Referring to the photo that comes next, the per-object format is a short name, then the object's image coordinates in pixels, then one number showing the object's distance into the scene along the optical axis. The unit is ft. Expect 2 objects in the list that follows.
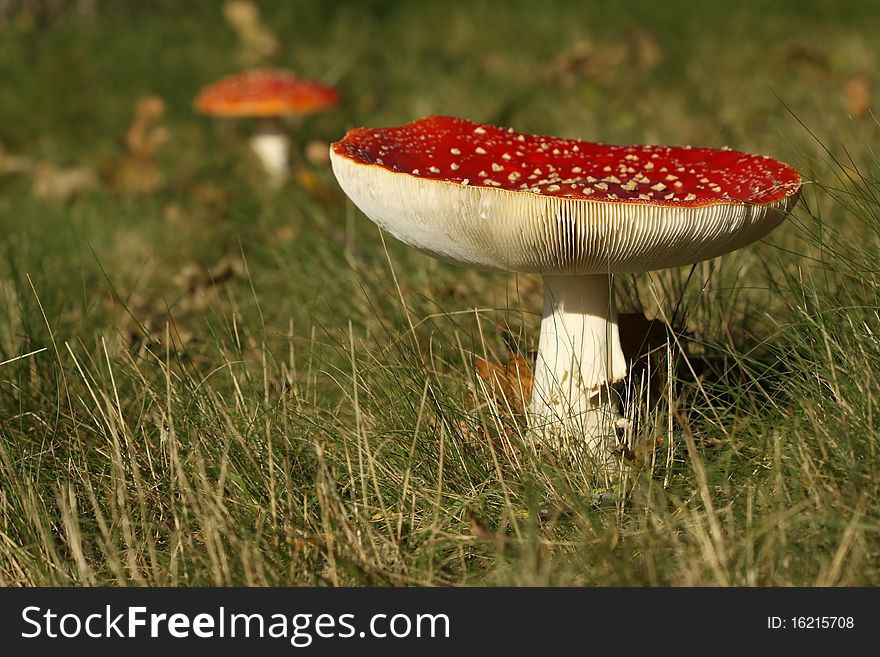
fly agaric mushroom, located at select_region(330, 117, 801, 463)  7.97
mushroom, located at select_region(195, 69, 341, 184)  19.89
